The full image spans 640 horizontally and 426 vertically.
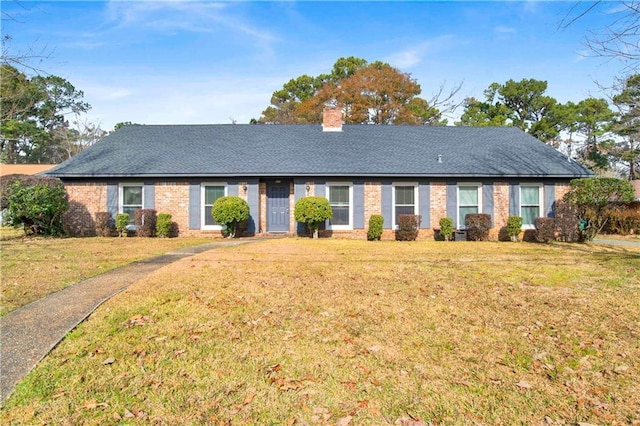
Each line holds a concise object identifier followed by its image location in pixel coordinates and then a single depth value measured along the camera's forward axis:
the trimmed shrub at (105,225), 15.52
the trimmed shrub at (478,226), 14.91
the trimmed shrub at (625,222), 17.28
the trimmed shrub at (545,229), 14.41
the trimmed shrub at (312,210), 14.43
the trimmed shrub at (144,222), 15.15
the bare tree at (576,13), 6.49
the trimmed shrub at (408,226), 14.93
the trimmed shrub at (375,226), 15.02
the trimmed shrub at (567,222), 14.30
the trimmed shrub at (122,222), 15.32
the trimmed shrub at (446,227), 15.11
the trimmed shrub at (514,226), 15.21
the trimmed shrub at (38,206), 14.00
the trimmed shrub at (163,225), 15.16
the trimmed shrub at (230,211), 14.42
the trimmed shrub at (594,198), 13.80
